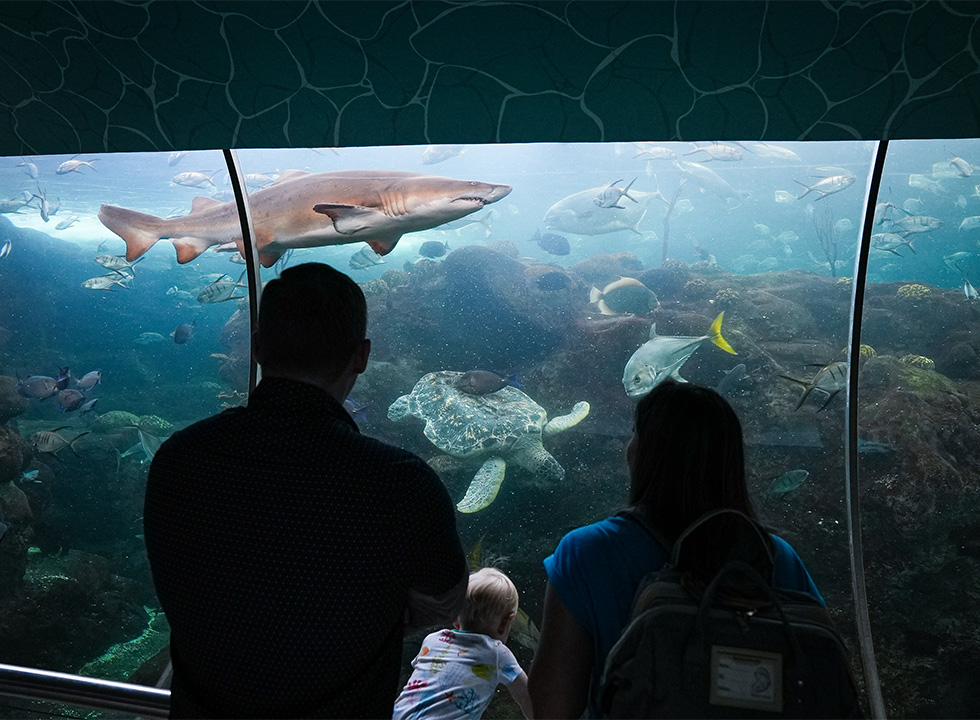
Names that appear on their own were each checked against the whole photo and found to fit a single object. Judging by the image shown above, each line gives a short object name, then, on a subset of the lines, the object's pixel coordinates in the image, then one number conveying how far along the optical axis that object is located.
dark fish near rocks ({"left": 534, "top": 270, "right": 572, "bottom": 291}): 8.64
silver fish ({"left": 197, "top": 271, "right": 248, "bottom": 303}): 5.19
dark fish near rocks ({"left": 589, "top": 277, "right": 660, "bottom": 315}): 6.68
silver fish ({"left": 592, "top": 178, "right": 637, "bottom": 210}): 6.86
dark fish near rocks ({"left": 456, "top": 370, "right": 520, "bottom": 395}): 5.26
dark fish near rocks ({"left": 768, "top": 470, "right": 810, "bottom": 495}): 4.31
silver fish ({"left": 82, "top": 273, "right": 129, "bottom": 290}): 7.00
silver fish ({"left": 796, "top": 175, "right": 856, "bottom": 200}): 8.59
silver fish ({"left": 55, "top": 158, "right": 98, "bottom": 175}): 6.62
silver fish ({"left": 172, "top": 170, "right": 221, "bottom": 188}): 9.22
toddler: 1.58
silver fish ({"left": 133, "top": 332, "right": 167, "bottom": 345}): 16.12
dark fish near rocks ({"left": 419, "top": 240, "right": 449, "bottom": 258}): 10.81
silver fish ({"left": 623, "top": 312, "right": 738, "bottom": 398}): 4.69
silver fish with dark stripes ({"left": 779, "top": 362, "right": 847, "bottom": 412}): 3.22
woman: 1.06
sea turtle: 6.26
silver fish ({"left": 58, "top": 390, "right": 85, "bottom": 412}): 5.27
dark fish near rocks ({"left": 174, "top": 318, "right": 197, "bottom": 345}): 5.81
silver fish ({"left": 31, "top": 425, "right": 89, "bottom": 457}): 4.97
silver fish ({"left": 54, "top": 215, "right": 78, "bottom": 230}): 16.06
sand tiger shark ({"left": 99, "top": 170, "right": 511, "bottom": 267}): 2.79
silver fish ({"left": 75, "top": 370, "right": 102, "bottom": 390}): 5.96
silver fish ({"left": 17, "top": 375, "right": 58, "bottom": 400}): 5.57
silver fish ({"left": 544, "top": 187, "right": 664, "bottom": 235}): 8.98
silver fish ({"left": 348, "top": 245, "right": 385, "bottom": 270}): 6.24
